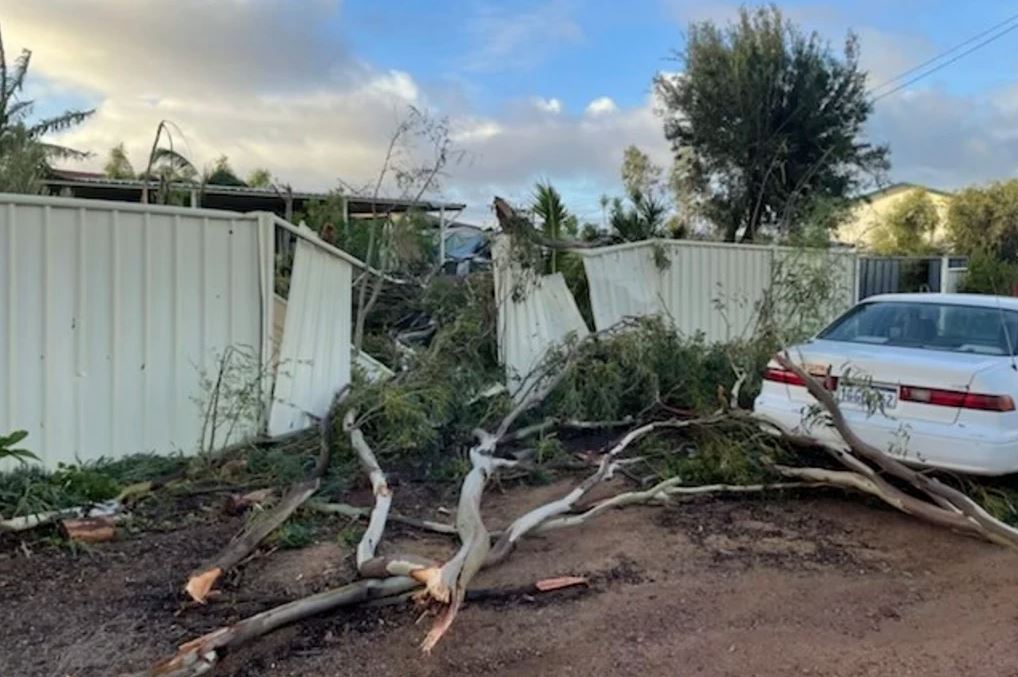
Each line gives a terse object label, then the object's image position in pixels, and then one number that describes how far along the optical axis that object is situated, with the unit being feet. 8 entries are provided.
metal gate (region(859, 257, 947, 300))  54.08
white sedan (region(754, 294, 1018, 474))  16.43
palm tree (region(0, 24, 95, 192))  33.19
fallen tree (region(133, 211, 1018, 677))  11.14
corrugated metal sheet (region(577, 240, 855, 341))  29.53
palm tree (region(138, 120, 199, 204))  25.57
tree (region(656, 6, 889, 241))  65.98
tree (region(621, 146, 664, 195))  69.31
